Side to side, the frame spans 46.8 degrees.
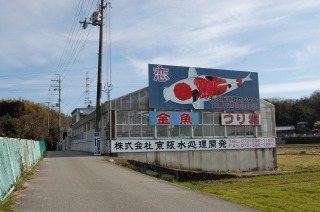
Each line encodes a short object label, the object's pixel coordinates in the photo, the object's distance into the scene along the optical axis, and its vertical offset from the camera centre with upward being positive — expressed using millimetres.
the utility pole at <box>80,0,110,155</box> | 27375 +4361
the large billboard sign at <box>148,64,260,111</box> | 27484 +3972
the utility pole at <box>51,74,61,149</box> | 64100 +8280
